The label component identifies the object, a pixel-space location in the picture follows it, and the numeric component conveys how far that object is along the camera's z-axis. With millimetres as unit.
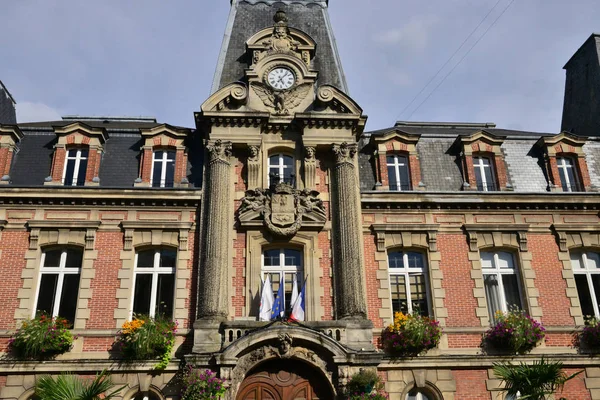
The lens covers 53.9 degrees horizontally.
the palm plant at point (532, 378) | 13141
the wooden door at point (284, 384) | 15172
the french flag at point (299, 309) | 15547
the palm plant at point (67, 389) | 13025
